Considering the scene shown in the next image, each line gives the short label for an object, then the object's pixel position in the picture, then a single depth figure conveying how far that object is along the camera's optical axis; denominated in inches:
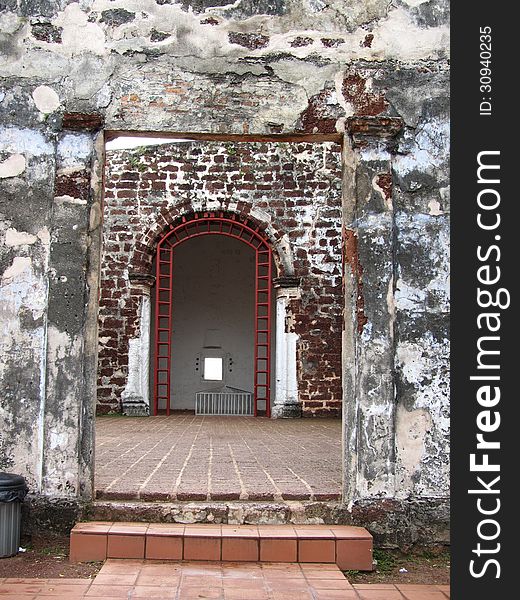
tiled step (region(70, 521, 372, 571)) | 163.5
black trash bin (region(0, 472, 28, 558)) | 163.3
